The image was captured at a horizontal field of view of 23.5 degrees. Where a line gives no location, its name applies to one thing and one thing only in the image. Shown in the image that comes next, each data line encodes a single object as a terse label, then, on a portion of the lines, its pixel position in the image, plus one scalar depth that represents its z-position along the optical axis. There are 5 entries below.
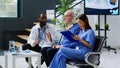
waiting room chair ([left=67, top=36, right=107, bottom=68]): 4.11
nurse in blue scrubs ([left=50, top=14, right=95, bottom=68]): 4.25
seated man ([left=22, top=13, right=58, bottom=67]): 5.39
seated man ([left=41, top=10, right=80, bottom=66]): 4.81
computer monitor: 8.21
